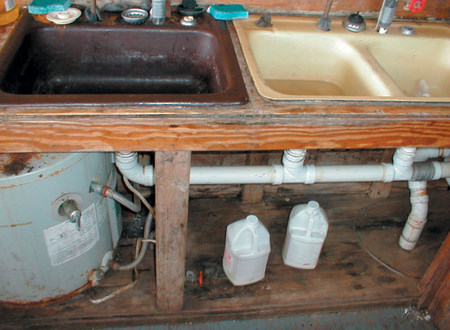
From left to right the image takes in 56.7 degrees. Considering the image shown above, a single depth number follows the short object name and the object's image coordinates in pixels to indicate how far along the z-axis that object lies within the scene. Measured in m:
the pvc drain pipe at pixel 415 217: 1.70
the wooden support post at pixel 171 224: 1.12
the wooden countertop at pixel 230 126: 0.98
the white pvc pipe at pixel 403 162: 1.48
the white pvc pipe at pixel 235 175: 1.47
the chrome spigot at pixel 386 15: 1.49
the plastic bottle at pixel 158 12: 1.40
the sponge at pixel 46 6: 1.37
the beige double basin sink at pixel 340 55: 1.51
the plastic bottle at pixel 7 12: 1.31
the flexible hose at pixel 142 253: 1.65
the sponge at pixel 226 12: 1.48
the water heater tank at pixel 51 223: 1.21
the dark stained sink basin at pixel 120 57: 1.33
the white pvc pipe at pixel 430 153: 1.71
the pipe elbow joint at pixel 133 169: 1.36
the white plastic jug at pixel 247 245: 1.59
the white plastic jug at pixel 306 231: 1.65
